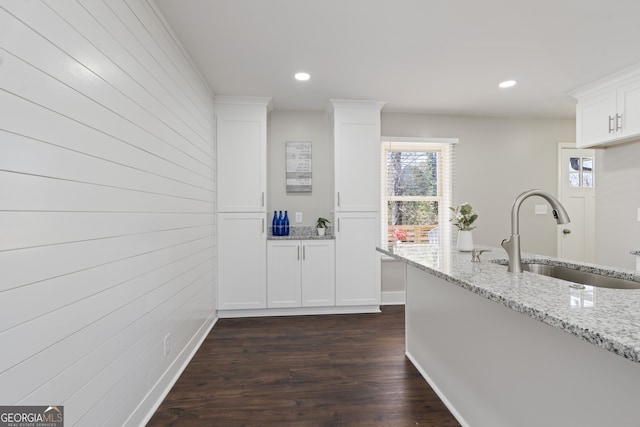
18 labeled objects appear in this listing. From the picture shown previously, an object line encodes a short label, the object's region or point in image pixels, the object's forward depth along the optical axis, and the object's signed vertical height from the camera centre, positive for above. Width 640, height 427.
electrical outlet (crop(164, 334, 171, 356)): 2.06 -0.91
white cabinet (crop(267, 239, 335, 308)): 3.56 -0.71
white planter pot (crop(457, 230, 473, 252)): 2.14 -0.21
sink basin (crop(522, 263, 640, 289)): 1.43 -0.33
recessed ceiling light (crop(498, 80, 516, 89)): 3.08 +1.34
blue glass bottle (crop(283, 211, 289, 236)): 3.75 -0.15
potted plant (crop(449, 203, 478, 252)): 2.12 -0.09
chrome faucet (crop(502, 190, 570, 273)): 1.39 -0.07
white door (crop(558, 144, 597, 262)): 4.23 +0.18
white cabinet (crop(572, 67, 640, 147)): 2.84 +1.04
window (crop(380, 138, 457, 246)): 4.13 +0.32
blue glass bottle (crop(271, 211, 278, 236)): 3.73 -0.14
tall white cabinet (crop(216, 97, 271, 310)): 3.46 +0.13
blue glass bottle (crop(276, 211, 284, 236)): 3.73 -0.16
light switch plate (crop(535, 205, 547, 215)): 4.30 +0.05
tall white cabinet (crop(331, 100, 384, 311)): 3.64 +0.13
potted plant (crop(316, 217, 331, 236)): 3.72 -0.16
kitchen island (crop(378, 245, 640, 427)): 0.86 -0.54
